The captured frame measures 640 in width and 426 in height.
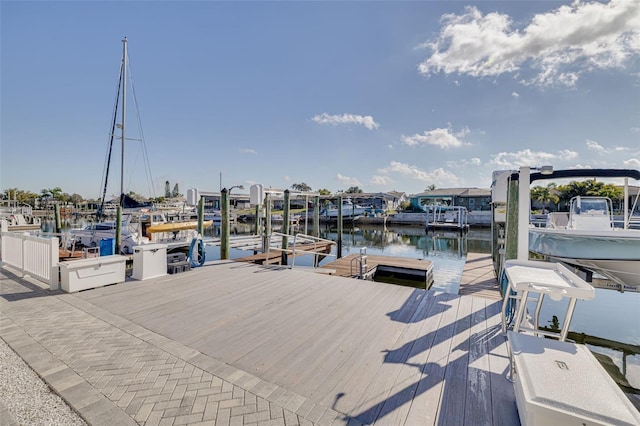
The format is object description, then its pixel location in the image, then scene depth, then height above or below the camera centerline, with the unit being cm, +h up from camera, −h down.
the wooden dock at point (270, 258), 1006 -205
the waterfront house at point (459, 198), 4225 +133
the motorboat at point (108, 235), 1289 -146
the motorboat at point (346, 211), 3875 -74
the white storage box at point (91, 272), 469 -124
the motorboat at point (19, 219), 1467 -93
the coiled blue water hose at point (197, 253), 704 -128
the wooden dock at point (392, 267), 906 -218
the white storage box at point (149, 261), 557 -119
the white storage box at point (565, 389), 144 -112
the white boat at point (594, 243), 607 -94
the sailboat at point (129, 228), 1318 -113
